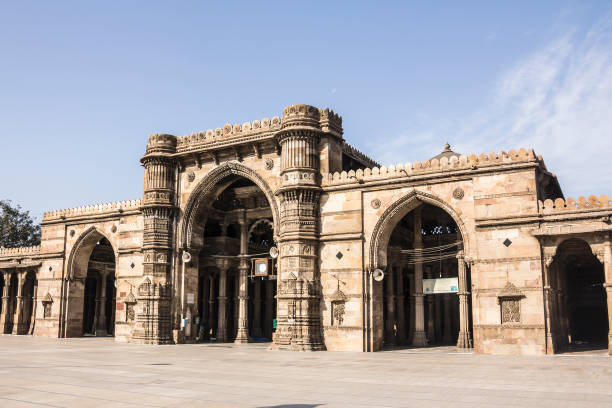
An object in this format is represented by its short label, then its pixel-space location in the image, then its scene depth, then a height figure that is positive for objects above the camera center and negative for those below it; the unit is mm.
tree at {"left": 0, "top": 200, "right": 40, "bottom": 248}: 57844 +6278
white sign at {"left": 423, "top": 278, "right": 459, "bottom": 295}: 25984 +211
